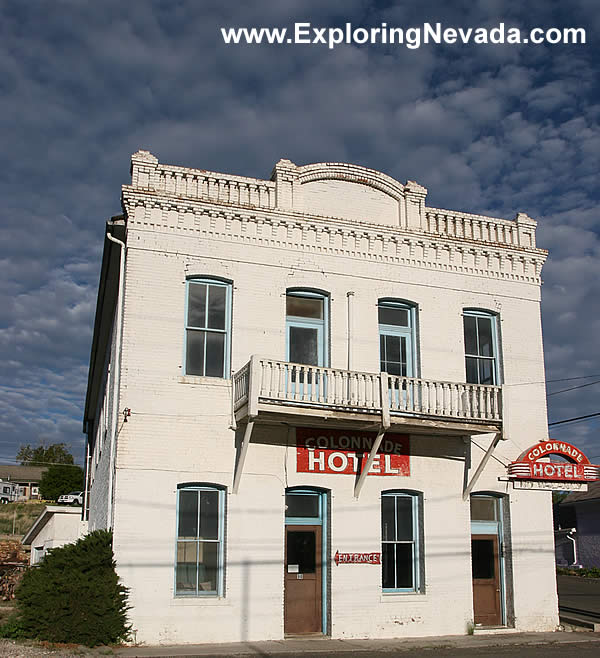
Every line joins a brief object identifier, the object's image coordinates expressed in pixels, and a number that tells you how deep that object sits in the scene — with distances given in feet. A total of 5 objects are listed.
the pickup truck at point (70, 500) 180.34
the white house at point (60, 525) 87.84
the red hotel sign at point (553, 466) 58.75
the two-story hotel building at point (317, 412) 51.03
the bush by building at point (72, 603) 45.06
